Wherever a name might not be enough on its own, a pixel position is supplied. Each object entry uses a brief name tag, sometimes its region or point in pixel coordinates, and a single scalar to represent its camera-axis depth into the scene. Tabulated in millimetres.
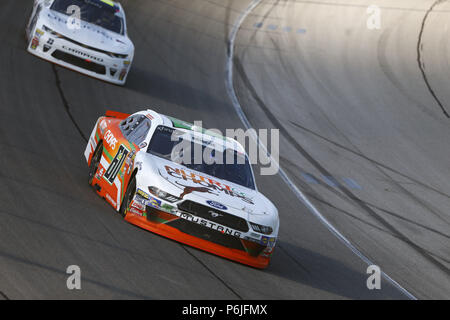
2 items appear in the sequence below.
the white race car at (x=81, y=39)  33969
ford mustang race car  17469
